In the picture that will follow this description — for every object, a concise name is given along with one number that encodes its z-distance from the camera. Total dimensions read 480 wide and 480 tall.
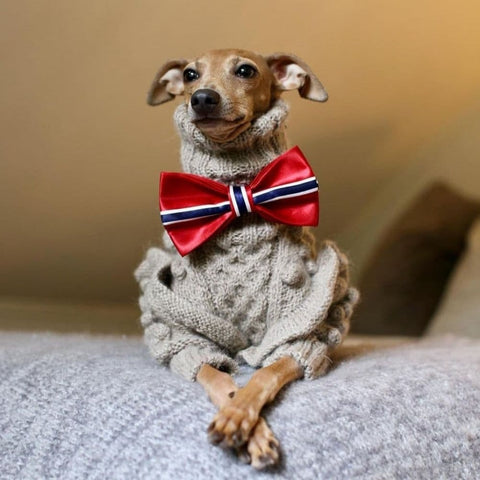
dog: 1.07
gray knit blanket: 0.83
